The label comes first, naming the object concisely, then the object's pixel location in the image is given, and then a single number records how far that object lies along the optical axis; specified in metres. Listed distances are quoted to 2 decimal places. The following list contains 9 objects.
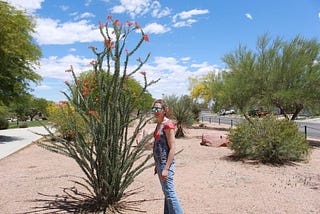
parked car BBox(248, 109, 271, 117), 19.91
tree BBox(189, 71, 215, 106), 47.68
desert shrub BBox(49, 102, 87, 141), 17.08
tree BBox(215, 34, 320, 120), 16.11
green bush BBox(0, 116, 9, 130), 33.21
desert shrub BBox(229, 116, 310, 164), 9.70
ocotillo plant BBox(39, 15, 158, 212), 5.05
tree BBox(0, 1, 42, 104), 17.19
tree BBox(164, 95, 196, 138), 18.08
